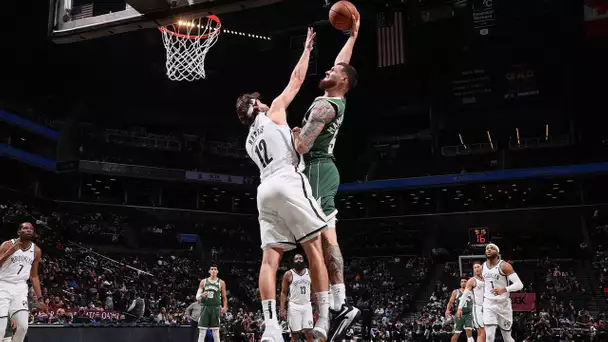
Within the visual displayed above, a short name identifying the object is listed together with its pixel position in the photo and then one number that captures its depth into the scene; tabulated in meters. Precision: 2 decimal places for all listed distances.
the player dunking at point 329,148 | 5.21
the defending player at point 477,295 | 12.65
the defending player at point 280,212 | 5.05
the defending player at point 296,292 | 11.37
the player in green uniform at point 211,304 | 12.95
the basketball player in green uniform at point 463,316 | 14.35
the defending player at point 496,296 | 10.55
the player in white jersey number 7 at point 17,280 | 8.15
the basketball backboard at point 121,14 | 7.59
